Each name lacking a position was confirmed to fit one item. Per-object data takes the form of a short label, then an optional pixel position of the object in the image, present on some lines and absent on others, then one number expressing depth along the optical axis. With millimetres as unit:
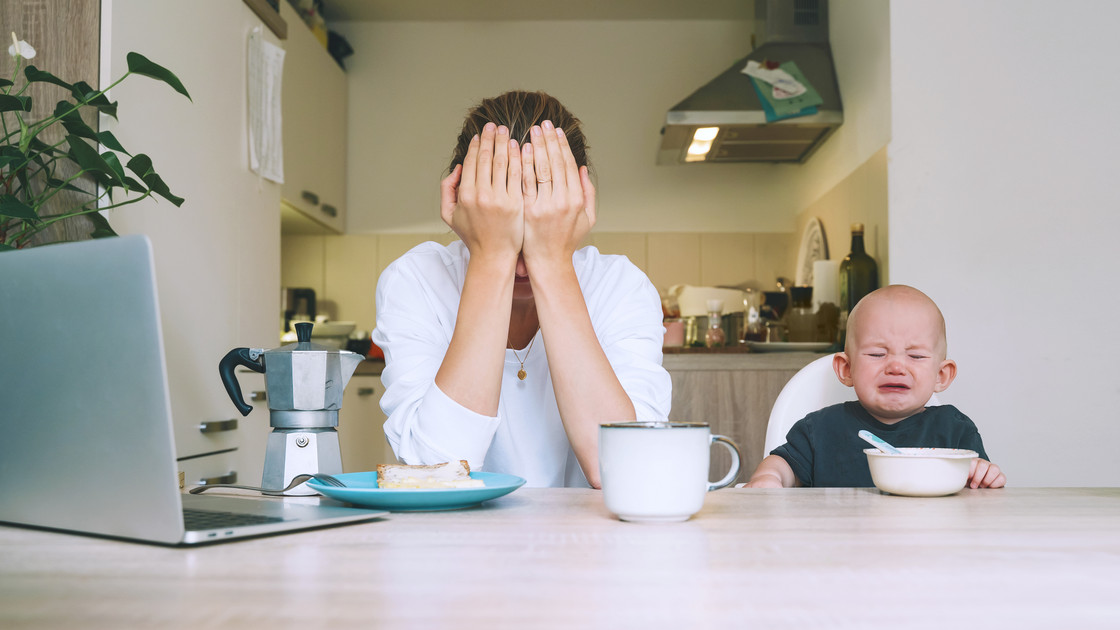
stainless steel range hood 2965
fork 777
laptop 499
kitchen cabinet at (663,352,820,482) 2498
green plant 1158
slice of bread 756
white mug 640
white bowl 817
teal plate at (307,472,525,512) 706
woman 1009
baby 1205
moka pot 924
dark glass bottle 2396
